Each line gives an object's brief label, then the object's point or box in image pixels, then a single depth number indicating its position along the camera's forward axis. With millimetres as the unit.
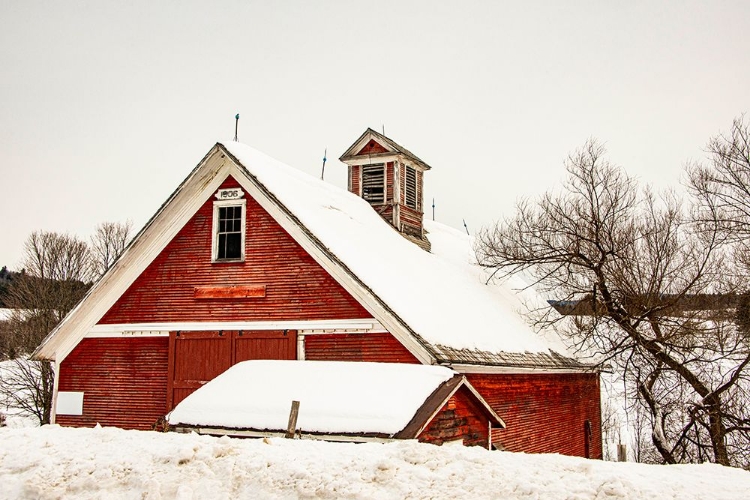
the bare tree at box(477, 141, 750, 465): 18000
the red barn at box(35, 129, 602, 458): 14055
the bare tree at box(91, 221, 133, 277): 41188
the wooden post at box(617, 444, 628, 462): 22603
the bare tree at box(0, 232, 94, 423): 32312
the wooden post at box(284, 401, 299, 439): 8580
